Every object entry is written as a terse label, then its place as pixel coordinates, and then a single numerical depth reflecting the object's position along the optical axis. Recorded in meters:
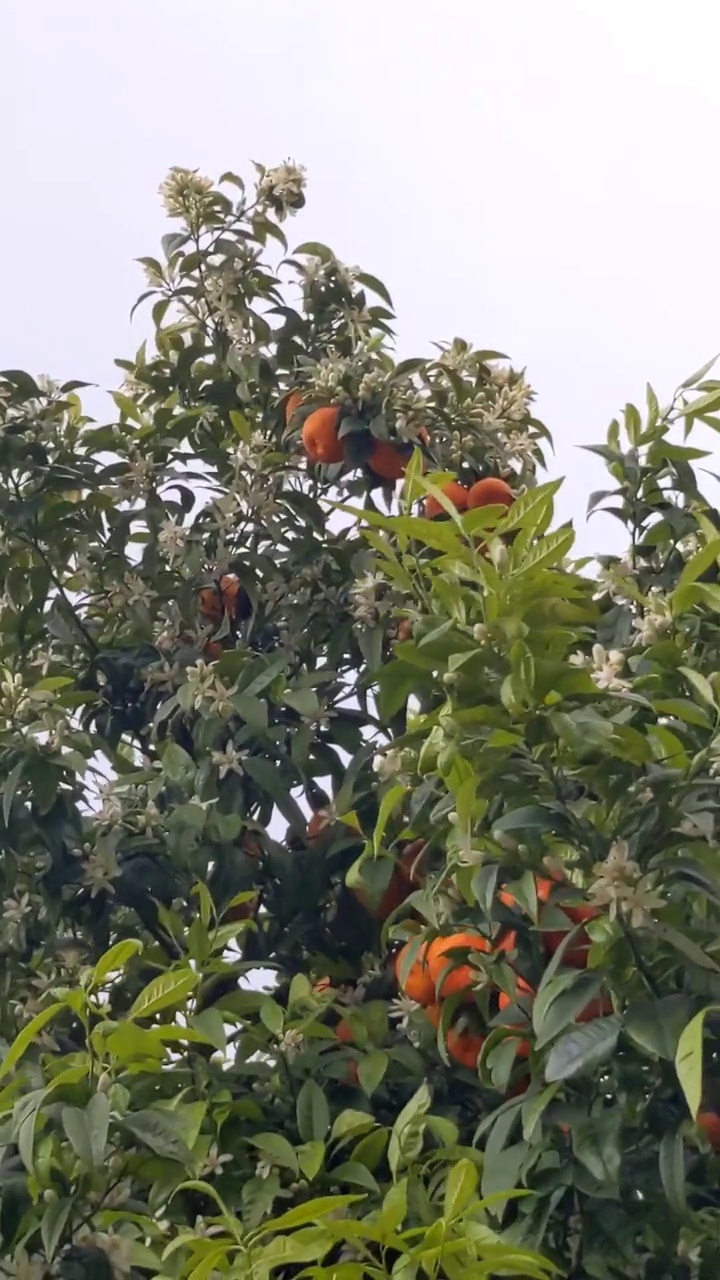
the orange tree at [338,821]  1.37
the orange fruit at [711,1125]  1.46
